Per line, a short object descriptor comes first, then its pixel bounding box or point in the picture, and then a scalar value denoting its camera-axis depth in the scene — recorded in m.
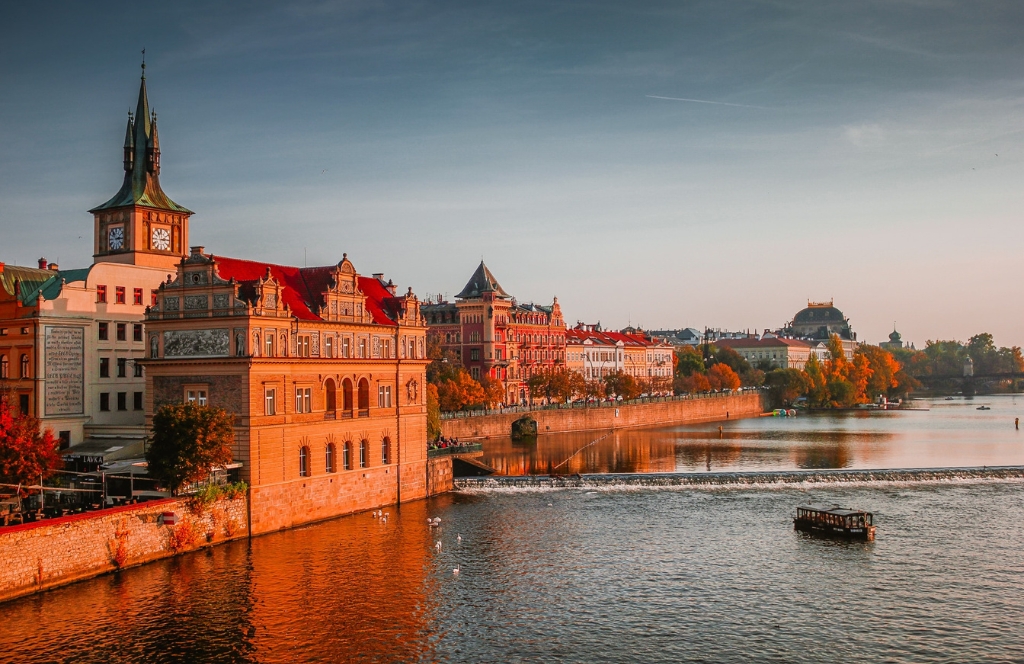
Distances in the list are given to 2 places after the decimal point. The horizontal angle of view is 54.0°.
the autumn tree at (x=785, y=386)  177.00
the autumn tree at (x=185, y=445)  46.50
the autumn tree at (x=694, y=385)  173.25
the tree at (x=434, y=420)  79.00
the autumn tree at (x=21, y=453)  44.19
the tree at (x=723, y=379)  181.25
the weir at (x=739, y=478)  68.50
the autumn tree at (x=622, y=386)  145.25
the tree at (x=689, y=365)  191.12
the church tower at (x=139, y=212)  65.00
